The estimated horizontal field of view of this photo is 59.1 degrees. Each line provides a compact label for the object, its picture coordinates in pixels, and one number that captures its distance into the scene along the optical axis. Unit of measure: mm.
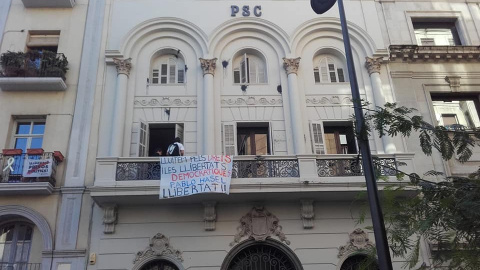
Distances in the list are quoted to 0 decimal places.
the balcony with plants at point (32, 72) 14164
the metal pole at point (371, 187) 6695
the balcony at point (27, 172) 12562
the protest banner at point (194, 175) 12148
